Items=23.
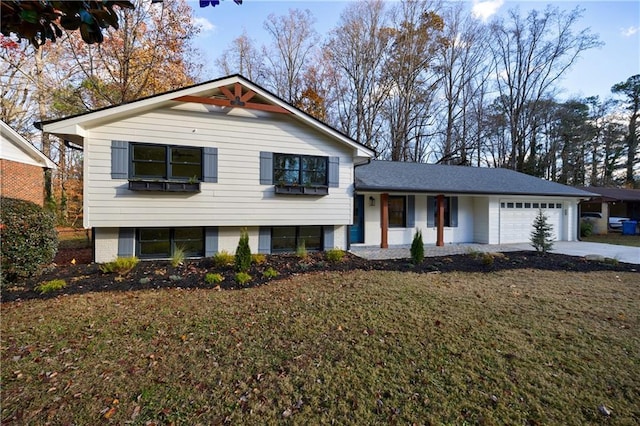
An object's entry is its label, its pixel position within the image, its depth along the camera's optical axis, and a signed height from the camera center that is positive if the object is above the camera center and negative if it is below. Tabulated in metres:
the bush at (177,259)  7.14 -1.22
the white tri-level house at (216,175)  7.54 +1.10
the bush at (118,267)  6.25 -1.23
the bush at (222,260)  7.21 -1.24
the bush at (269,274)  6.63 -1.44
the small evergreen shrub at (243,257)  6.75 -1.07
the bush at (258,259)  7.66 -1.27
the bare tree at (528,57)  22.20 +12.77
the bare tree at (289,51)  20.56 +11.74
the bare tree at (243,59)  20.16 +10.87
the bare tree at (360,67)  20.33 +10.75
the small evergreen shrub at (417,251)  8.05 -1.08
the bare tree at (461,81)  21.50 +10.65
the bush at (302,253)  8.48 -1.22
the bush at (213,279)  6.06 -1.44
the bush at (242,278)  6.11 -1.44
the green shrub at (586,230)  16.34 -0.93
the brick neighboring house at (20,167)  11.14 +1.84
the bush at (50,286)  5.20 -1.40
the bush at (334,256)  8.10 -1.24
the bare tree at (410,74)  20.22 +10.28
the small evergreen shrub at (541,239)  9.88 -0.90
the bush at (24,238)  5.51 -0.57
